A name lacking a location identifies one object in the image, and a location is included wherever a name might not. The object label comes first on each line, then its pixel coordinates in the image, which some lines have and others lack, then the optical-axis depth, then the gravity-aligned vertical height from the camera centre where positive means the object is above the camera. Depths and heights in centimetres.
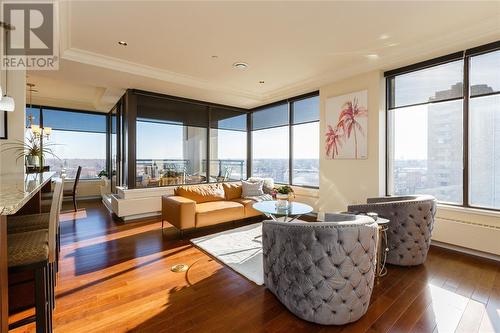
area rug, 266 -118
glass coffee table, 323 -66
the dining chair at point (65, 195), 292 -46
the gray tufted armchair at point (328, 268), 169 -79
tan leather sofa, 375 -74
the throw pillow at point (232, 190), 497 -55
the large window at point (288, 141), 523 +60
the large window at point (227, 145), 625 +57
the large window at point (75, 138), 666 +82
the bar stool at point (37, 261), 127 -53
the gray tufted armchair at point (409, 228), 268 -75
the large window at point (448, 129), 302 +52
